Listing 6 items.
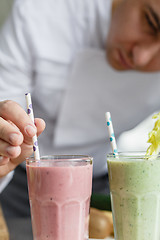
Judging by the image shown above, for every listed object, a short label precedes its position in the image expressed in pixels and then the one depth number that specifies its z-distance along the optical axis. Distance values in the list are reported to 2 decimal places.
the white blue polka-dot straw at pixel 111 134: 0.82
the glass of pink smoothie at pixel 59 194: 0.74
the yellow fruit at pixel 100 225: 1.03
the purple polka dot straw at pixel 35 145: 0.75
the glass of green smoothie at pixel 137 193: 0.79
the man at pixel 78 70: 1.62
